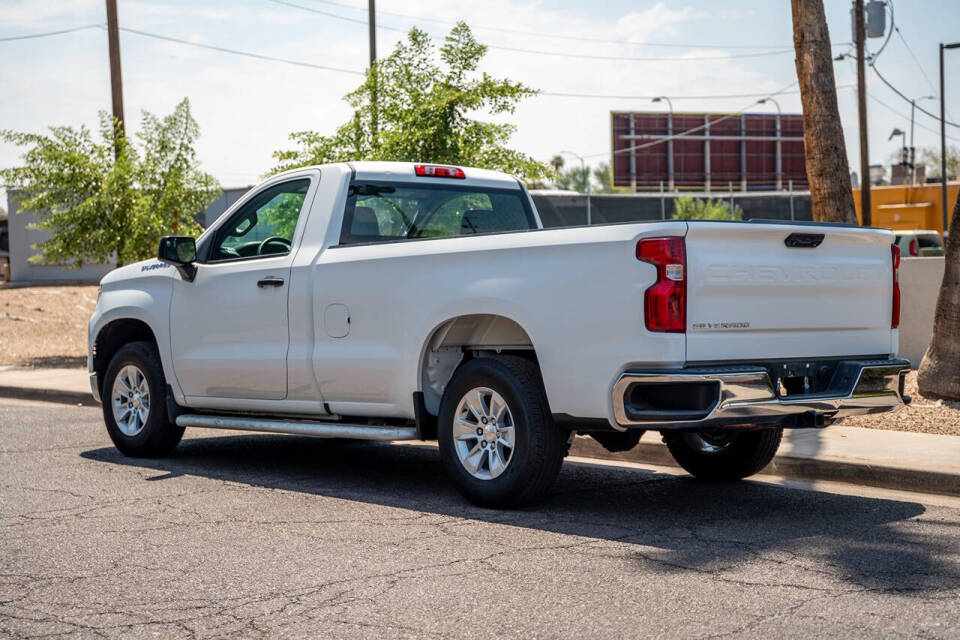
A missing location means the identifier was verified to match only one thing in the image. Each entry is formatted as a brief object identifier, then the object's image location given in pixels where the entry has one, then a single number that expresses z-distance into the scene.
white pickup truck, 6.16
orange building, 51.59
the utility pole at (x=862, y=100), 29.33
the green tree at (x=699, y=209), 51.78
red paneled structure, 74.69
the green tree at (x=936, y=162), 92.44
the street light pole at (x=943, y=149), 44.66
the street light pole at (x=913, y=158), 57.31
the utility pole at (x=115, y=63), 22.02
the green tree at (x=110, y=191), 19.52
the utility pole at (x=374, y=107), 16.72
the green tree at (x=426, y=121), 16.06
